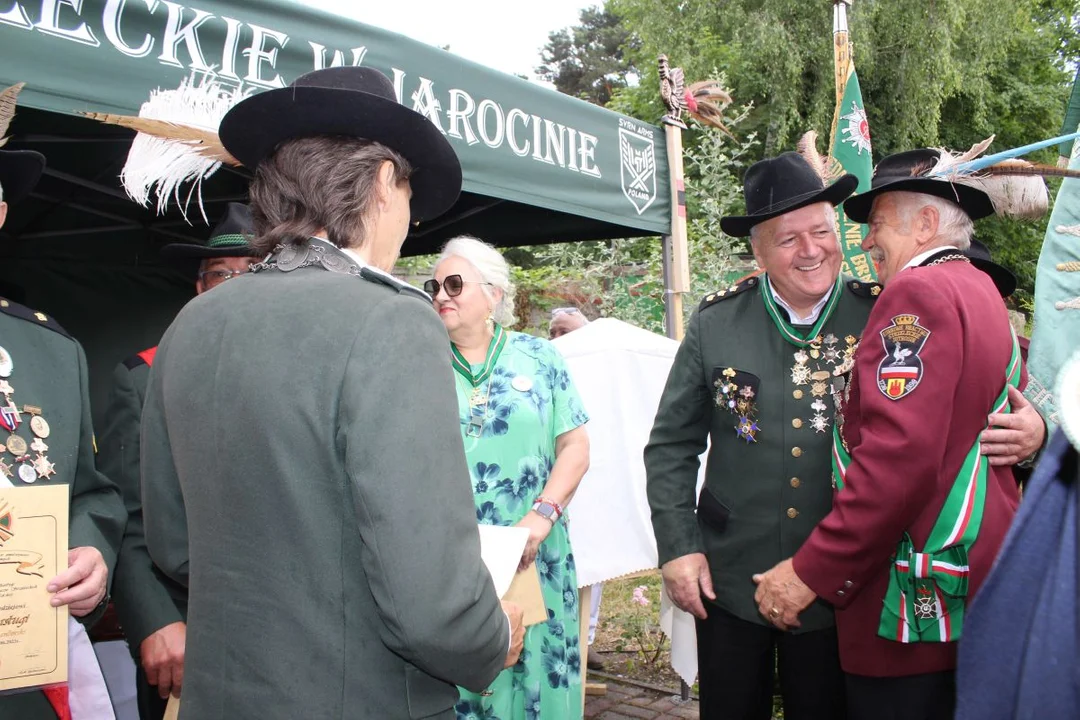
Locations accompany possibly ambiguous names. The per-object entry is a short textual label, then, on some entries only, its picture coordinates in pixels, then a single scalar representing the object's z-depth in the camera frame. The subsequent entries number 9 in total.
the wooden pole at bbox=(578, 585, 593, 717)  3.38
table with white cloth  3.48
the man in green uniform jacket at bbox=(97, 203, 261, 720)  2.16
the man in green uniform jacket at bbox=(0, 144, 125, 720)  1.75
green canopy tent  2.44
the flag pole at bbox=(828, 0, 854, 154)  4.95
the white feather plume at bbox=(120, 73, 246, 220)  2.17
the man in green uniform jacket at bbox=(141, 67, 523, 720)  1.26
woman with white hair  2.63
